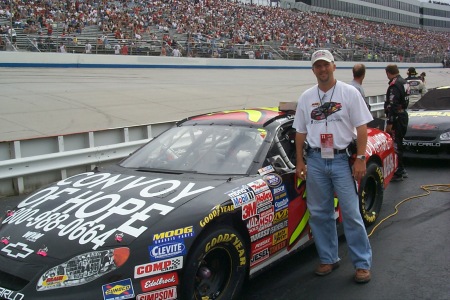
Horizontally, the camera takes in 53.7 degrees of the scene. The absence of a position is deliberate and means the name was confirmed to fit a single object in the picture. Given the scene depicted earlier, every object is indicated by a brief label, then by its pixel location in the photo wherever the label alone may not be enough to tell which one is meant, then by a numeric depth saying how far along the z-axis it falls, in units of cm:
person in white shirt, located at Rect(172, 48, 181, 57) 2809
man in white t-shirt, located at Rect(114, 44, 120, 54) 2499
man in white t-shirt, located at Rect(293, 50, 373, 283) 344
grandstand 2244
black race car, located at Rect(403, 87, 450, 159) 737
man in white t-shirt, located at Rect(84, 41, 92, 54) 2370
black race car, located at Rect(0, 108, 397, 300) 253
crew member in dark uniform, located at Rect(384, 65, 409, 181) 648
